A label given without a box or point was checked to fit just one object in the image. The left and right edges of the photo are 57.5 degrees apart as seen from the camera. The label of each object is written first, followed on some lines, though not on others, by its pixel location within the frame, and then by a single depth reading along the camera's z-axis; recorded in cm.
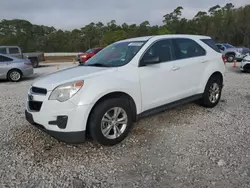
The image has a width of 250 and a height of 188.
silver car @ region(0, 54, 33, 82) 1013
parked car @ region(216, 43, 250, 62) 1802
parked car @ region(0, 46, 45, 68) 1528
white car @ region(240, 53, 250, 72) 1139
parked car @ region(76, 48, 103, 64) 2014
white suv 316
